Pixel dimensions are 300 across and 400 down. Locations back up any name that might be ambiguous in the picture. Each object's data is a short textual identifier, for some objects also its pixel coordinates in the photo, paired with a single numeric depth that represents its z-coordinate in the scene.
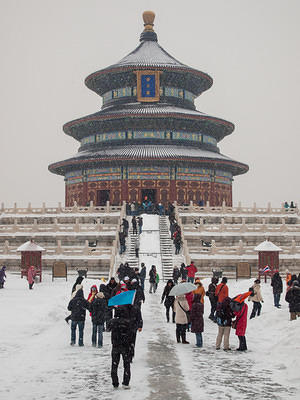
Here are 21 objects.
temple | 54.78
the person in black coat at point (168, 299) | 19.38
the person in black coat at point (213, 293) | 19.14
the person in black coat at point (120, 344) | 10.95
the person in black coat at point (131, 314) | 11.26
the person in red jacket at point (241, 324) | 14.96
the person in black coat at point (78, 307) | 15.06
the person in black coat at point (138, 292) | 16.60
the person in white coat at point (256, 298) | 19.83
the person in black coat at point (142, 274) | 27.64
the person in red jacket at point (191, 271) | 27.48
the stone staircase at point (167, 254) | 32.31
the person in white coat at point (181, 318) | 15.73
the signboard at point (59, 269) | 31.38
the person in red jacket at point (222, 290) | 17.52
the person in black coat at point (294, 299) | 17.78
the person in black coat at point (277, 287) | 22.17
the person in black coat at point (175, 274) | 28.27
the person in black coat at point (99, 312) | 15.04
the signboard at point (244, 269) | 31.77
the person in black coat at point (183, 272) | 29.22
